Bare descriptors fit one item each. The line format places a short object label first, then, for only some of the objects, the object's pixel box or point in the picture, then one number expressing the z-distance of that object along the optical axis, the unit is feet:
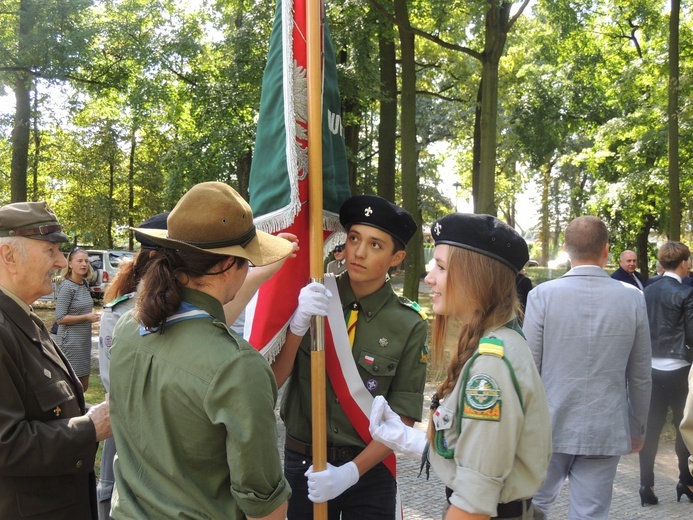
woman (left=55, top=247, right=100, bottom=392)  24.89
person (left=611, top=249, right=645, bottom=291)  30.19
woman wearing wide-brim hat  6.31
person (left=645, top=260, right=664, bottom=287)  22.42
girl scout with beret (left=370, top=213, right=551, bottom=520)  6.83
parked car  69.62
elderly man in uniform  8.20
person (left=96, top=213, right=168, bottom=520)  11.27
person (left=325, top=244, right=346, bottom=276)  11.66
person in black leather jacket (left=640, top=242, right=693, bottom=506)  20.81
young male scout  10.51
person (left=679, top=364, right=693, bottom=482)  8.60
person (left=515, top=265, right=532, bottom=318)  29.66
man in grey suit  13.62
